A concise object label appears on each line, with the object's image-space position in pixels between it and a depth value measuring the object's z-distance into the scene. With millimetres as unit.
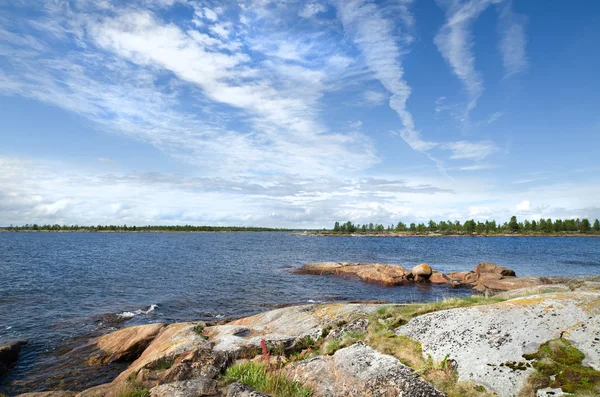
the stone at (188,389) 7703
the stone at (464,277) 41559
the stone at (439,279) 41938
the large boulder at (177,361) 10234
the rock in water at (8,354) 16375
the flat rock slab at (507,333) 6551
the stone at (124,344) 16781
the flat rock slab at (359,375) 6645
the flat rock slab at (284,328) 11841
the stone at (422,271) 42531
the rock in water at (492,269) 41812
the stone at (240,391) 6830
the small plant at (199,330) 15069
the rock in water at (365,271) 41375
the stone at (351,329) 10953
